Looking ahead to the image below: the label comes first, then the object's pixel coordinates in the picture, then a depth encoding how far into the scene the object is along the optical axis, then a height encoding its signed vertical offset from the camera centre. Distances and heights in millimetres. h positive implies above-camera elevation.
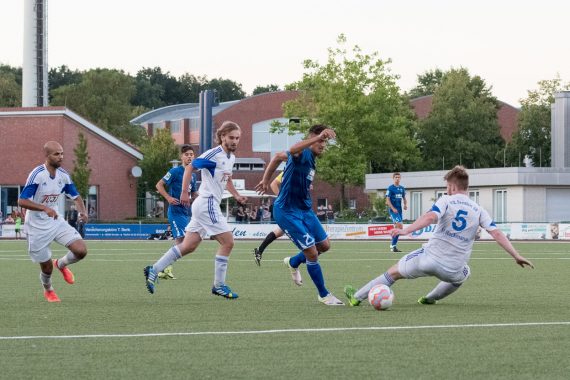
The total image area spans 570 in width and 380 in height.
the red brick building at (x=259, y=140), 89875 +4312
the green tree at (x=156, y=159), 75938 +2280
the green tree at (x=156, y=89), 139250 +13192
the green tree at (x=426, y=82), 123875 +12357
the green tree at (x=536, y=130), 87812 +4831
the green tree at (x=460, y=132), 89750 +4847
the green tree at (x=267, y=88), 144375 +13512
